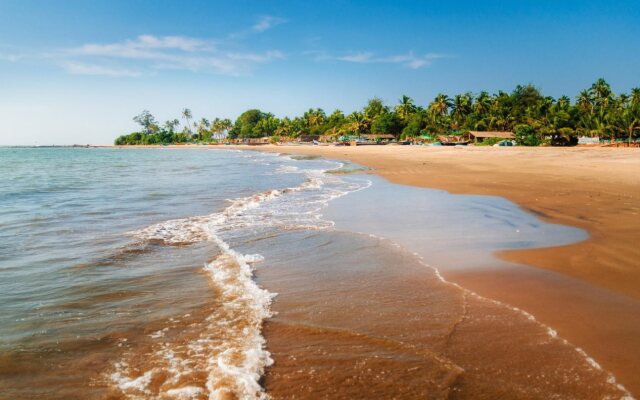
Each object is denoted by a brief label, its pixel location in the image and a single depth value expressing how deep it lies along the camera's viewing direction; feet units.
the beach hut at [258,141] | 444.47
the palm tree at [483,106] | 271.69
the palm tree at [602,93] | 246.23
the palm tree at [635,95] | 229.06
